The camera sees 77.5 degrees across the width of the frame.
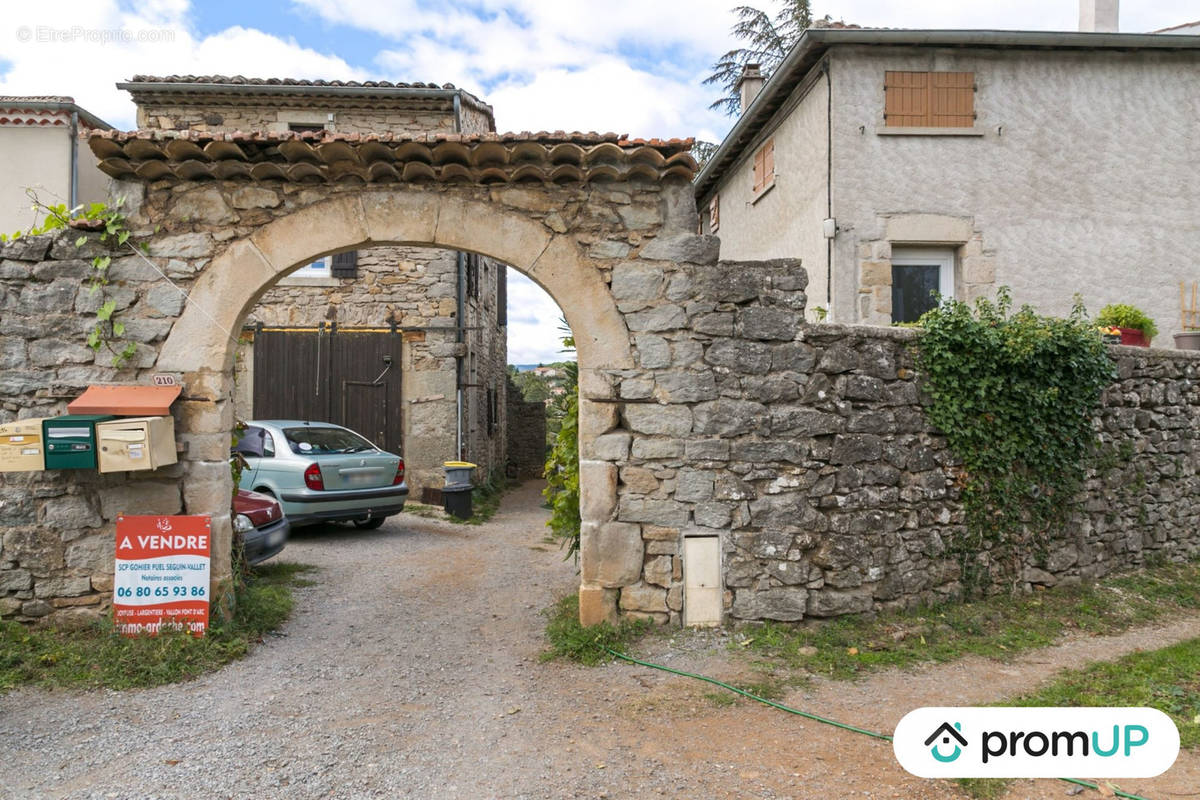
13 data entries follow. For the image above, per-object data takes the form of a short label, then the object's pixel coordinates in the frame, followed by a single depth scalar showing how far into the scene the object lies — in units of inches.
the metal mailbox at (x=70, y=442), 170.7
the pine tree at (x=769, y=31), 673.6
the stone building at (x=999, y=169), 322.7
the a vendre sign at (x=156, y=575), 182.9
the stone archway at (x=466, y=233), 184.2
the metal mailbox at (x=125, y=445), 171.6
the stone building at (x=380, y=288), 427.2
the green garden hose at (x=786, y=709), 124.6
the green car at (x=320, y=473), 319.6
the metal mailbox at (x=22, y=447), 169.2
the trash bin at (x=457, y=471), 402.0
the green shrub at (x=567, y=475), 222.4
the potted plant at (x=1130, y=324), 294.8
